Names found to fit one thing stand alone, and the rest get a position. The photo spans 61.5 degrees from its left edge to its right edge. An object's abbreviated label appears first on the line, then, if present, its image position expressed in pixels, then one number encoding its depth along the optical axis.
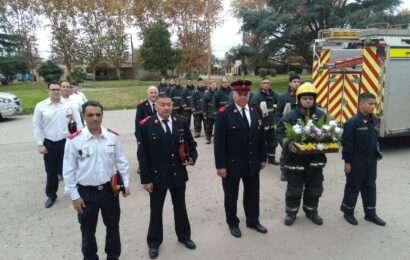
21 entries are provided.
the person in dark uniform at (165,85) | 12.25
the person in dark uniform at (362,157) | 4.45
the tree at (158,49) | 36.28
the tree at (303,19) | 24.56
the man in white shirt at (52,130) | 5.40
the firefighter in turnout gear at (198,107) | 11.02
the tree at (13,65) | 42.59
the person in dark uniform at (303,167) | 4.40
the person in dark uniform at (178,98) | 11.33
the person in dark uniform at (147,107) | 6.20
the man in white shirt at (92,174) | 3.29
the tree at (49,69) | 45.98
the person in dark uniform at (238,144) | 4.12
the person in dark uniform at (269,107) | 7.45
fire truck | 8.02
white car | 14.82
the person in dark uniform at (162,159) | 3.74
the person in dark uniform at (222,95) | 9.50
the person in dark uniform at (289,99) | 6.85
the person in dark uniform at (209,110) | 10.22
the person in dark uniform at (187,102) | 11.49
